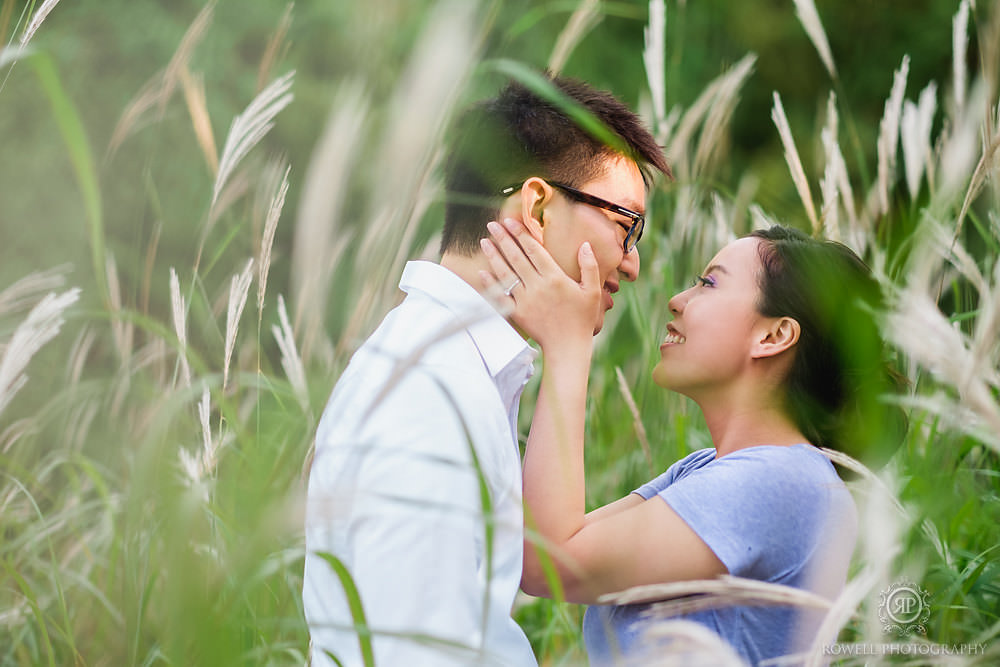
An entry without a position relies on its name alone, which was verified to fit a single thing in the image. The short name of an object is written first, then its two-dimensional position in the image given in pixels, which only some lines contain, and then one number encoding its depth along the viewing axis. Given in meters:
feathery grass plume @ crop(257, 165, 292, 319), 2.81
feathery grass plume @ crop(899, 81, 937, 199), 3.26
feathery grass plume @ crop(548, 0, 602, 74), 3.05
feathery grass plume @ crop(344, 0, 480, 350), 2.69
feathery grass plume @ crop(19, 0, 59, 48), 2.76
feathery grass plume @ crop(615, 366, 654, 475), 3.11
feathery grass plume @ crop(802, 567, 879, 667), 2.24
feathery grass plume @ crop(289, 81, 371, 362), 2.78
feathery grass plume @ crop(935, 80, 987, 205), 3.03
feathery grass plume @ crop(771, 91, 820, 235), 3.15
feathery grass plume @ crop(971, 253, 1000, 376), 2.37
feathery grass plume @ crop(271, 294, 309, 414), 2.87
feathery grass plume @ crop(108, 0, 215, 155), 2.93
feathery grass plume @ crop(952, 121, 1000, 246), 2.92
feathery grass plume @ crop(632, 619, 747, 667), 2.13
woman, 2.95
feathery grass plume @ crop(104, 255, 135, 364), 3.08
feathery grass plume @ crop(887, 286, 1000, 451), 2.14
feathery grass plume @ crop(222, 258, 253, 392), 2.78
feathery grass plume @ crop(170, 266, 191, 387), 2.79
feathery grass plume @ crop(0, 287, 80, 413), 2.75
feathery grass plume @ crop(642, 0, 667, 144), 3.27
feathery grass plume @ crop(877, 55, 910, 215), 3.21
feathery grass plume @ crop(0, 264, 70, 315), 2.93
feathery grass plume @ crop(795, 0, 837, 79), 3.22
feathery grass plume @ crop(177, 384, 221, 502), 2.80
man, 2.75
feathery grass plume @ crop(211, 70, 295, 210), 2.84
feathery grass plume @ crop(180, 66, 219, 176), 2.90
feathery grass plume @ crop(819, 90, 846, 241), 3.17
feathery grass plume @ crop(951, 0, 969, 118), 3.13
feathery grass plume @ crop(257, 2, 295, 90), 2.99
